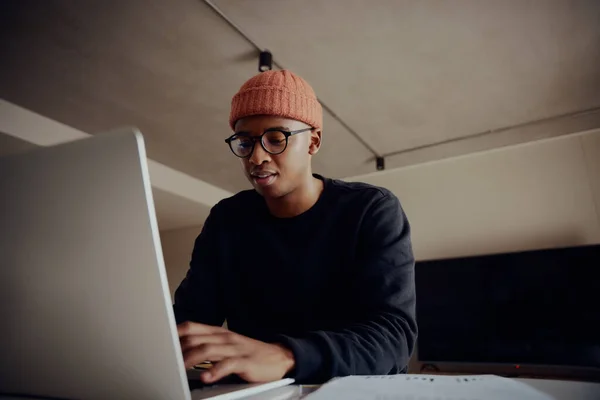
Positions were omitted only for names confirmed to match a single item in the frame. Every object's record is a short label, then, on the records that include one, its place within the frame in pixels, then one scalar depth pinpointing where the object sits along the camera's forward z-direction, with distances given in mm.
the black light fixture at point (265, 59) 1905
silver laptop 317
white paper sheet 343
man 716
